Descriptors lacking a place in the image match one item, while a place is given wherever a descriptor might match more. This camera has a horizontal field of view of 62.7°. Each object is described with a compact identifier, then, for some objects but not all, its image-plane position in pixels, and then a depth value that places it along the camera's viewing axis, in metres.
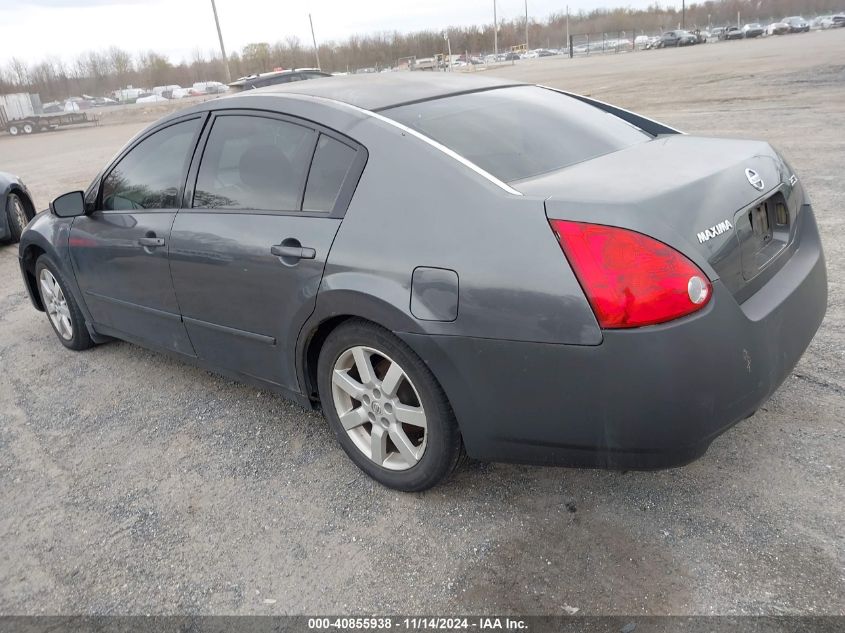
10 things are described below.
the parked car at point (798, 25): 64.88
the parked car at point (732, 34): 63.91
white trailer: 40.75
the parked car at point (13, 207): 8.54
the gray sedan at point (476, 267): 2.14
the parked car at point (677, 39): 62.91
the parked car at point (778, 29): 66.19
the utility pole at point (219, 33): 34.22
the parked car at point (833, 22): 64.31
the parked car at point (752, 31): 62.66
